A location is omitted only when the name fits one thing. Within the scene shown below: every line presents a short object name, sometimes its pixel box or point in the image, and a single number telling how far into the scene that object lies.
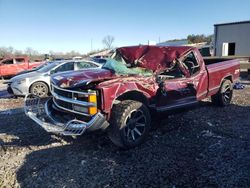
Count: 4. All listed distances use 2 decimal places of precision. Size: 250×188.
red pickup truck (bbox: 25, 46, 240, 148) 3.32
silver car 7.52
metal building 20.14
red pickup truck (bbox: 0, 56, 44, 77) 14.74
